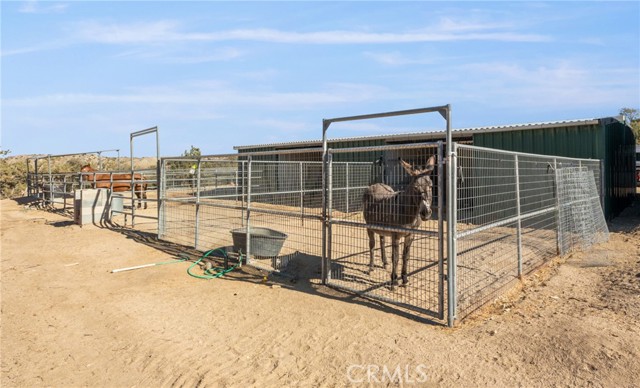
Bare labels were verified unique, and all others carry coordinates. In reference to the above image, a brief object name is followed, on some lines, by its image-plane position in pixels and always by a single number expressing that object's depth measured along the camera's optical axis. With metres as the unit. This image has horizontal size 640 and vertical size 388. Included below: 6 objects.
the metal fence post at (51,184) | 14.87
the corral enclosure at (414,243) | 4.80
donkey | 4.75
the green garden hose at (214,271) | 6.42
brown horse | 16.04
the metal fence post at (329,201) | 5.44
